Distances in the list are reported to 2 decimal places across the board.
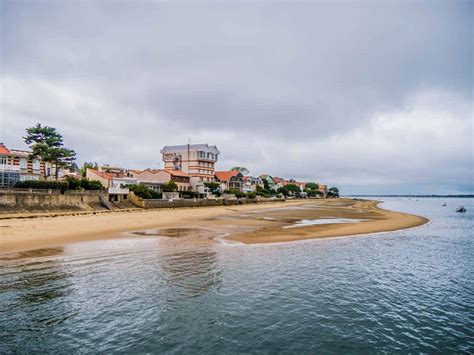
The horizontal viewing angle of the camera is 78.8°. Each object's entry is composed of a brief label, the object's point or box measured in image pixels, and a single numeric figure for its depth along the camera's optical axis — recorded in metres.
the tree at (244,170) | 143.82
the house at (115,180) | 52.90
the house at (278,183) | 155.15
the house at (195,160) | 87.31
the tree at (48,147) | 50.00
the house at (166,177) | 75.00
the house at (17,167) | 42.28
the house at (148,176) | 73.69
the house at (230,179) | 97.71
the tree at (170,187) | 66.44
